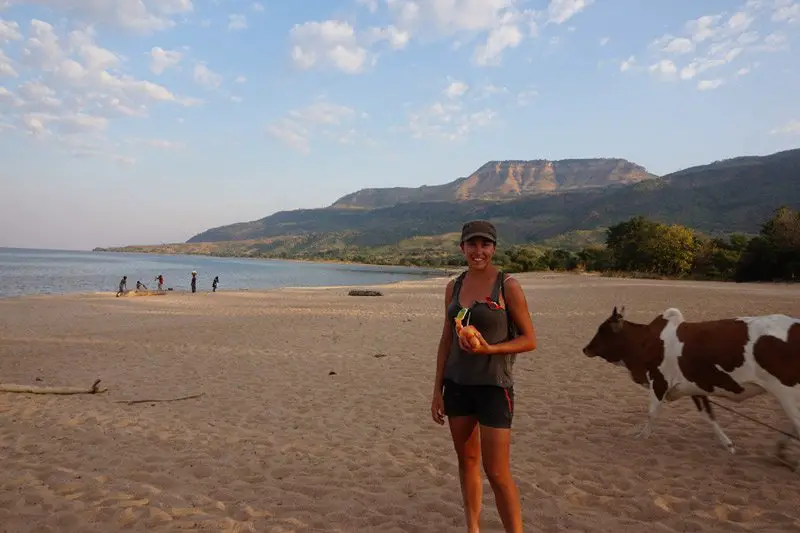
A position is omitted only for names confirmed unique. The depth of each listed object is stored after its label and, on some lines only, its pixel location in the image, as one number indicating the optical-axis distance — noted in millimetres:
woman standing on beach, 2893
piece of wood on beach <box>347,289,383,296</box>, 31422
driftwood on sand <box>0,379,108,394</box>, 7673
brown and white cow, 4410
